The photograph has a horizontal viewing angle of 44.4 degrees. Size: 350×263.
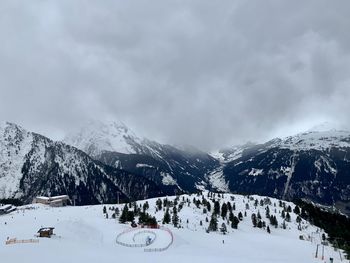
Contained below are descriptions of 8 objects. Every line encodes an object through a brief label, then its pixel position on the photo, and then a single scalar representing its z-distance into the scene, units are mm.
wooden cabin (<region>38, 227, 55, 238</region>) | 108450
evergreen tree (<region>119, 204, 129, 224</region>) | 162775
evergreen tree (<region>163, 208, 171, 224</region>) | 166600
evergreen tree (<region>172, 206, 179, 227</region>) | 163400
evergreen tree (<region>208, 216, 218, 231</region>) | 172238
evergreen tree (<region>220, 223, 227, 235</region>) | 170900
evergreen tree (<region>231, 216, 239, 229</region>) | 187375
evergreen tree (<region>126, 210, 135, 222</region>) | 166750
